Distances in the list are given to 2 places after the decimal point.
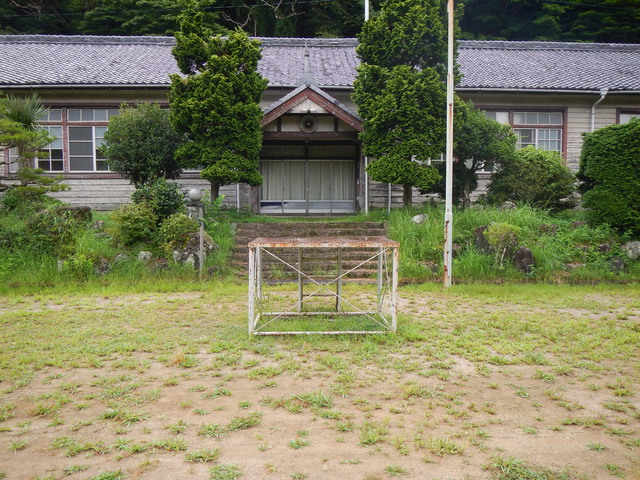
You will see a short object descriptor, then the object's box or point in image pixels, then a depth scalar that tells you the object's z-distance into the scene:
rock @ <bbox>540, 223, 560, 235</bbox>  10.48
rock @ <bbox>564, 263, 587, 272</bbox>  9.51
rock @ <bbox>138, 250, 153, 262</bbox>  9.56
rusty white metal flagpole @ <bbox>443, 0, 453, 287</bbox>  8.87
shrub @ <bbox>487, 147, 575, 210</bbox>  11.85
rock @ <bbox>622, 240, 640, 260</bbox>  9.84
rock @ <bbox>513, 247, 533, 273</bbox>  9.45
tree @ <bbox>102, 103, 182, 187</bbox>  11.51
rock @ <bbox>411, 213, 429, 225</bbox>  11.13
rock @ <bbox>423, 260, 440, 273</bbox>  9.73
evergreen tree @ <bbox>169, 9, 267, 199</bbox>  10.93
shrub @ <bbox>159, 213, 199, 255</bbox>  9.68
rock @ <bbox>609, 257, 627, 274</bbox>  9.55
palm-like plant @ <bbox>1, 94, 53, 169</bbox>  9.70
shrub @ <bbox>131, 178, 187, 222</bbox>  10.17
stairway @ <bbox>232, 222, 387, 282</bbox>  9.87
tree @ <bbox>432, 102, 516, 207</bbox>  11.49
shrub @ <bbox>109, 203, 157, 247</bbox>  9.75
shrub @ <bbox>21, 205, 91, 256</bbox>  9.60
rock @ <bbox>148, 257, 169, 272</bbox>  9.43
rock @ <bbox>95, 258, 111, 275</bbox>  9.31
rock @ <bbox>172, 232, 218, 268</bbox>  9.55
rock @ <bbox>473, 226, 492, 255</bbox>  9.75
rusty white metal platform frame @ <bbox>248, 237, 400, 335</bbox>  5.52
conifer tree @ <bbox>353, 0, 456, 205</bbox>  11.17
